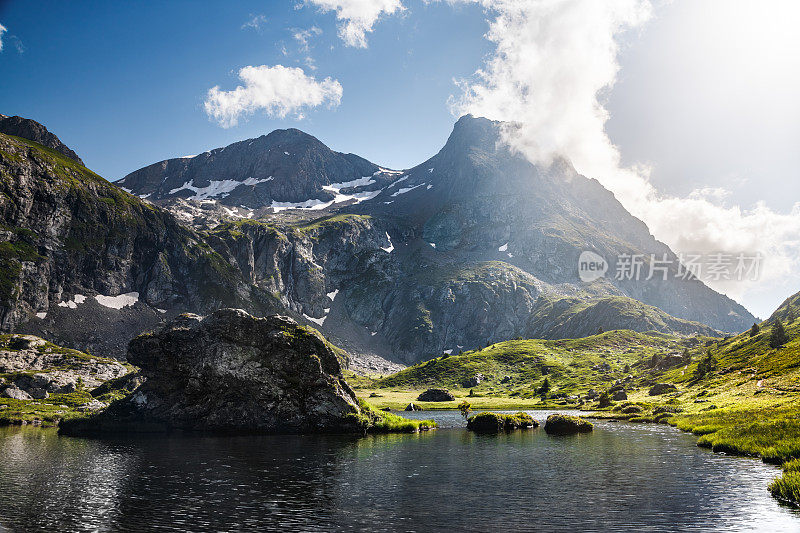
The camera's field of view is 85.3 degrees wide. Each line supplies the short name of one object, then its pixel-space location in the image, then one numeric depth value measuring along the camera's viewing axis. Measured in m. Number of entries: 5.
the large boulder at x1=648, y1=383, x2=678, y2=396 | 135.95
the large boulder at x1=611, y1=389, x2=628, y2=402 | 144.68
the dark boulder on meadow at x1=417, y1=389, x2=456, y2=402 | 184.50
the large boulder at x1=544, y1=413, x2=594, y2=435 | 80.06
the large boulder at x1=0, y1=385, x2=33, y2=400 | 143.35
